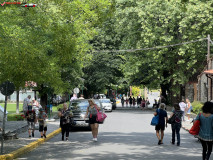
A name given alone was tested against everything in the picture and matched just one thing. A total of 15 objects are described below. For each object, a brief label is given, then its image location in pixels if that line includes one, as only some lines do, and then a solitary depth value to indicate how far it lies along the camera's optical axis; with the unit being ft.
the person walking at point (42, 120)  59.77
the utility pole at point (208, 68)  123.54
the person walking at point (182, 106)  101.81
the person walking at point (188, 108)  105.16
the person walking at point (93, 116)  58.23
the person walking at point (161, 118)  53.98
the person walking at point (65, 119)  59.77
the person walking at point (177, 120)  53.36
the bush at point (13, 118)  99.30
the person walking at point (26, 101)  101.25
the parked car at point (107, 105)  157.79
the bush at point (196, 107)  110.93
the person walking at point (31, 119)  61.05
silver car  75.25
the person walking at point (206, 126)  33.51
